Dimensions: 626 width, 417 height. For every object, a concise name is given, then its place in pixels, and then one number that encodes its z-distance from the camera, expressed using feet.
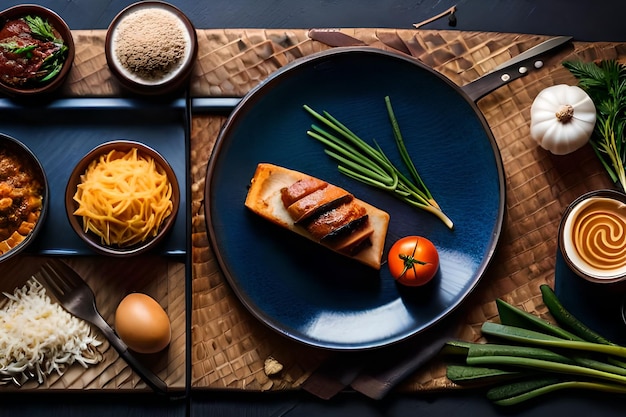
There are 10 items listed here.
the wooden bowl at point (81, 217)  8.54
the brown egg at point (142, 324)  8.51
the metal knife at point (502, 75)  9.08
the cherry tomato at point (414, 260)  8.50
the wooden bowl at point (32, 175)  8.54
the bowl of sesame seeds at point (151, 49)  8.81
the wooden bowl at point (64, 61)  8.84
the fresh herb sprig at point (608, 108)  8.76
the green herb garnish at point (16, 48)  8.77
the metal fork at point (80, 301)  8.89
